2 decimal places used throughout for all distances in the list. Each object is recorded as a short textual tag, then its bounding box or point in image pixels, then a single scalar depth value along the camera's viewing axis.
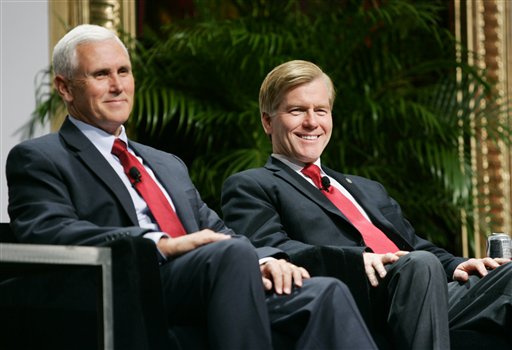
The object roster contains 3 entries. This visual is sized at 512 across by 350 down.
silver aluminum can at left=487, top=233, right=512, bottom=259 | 6.09
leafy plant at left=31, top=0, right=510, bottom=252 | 8.82
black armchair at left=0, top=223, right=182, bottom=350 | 4.54
